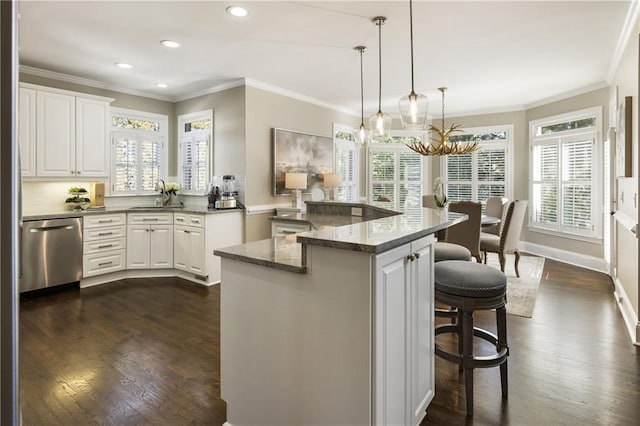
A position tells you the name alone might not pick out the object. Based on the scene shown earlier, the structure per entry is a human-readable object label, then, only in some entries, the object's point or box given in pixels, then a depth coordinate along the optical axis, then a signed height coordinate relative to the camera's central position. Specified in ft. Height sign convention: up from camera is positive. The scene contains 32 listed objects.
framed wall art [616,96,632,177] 10.63 +2.17
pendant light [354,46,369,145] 13.23 +2.75
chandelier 16.21 +2.73
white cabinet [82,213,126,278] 14.80 -1.52
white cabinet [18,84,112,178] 13.78 +3.11
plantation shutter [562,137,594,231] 18.19 +1.29
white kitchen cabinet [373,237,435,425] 4.59 -1.84
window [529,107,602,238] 17.94 +1.81
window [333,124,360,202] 22.50 +3.13
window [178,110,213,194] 17.88 +3.00
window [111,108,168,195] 17.39 +2.91
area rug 12.22 -3.19
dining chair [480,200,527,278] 15.57 -1.37
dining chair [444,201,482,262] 14.69 -0.87
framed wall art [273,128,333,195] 17.76 +2.76
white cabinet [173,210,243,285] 15.15 -1.37
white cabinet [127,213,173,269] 16.12 -1.45
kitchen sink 16.45 +0.01
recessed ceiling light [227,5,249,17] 9.84 +5.51
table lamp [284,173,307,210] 17.47 +1.28
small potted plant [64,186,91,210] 15.79 +0.38
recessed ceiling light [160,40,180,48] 12.12 +5.64
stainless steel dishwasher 13.14 -1.68
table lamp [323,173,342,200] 19.84 +1.54
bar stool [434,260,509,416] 6.50 -1.71
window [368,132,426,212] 25.40 +2.69
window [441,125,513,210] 23.03 +2.70
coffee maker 15.99 +0.61
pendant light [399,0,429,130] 9.17 +2.57
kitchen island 4.51 -1.70
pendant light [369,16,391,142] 11.66 +2.80
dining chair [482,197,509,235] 18.78 -0.03
